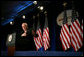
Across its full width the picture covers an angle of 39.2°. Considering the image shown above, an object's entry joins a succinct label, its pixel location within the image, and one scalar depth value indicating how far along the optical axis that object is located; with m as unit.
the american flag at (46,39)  4.51
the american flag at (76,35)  3.78
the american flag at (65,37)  4.00
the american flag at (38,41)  4.49
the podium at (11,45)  3.33
